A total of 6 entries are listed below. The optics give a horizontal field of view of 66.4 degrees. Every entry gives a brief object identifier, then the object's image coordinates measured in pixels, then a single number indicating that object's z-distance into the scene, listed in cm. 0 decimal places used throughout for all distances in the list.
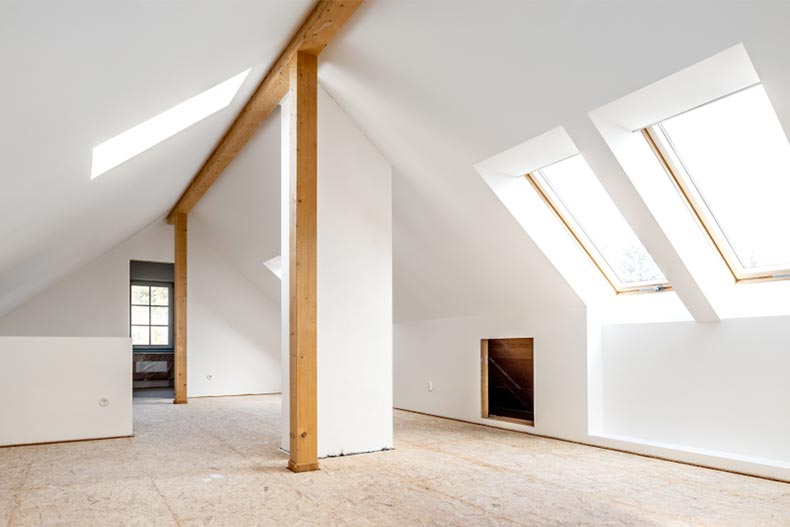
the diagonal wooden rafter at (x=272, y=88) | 389
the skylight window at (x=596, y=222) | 469
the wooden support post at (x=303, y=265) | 411
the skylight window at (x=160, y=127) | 419
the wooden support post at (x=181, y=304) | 888
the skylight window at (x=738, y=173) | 354
